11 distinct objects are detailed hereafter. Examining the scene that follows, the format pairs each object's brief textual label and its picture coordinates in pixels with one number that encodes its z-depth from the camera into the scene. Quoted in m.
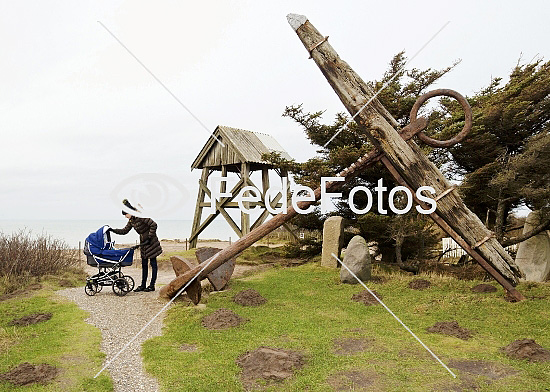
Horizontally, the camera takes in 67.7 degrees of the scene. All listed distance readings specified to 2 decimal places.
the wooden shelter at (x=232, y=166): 16.08
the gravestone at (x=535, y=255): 10.57
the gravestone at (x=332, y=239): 12.61
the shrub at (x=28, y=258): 11.20
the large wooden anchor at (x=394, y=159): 6.91
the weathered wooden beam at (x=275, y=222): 6.93
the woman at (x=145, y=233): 9.97
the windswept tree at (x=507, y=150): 9.64
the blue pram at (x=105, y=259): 9.40
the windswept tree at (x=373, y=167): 12.08
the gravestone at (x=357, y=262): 10.52
